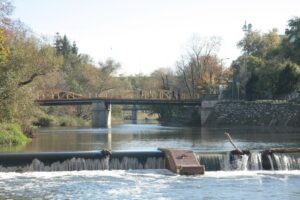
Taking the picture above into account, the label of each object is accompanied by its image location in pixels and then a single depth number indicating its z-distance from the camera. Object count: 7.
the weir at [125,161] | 33.12
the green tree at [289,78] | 83.88
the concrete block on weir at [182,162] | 30.58
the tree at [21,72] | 45.84
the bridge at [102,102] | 99.38
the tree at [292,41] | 93.06
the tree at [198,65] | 114.62
